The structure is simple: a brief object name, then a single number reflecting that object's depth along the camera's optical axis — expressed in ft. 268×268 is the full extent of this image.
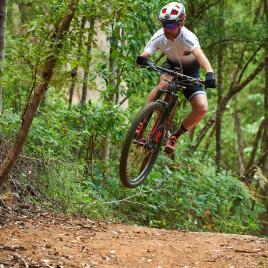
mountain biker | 43.92
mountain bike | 43.60
